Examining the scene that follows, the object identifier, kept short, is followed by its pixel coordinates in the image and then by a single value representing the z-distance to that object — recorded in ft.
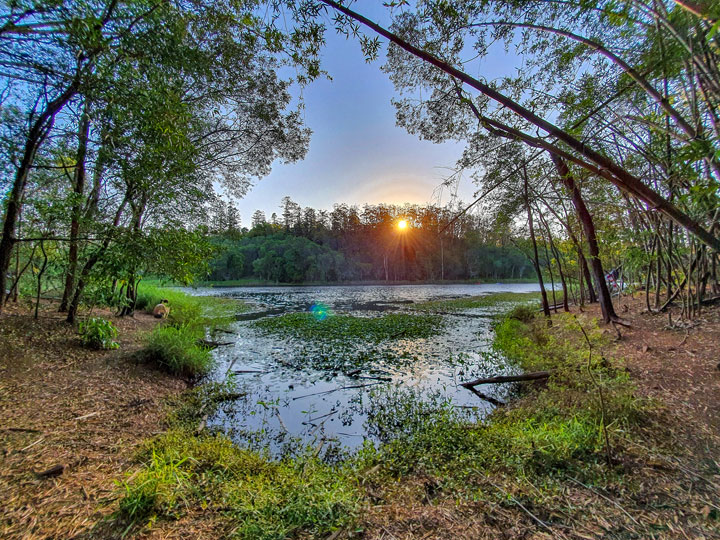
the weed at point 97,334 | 18.39
